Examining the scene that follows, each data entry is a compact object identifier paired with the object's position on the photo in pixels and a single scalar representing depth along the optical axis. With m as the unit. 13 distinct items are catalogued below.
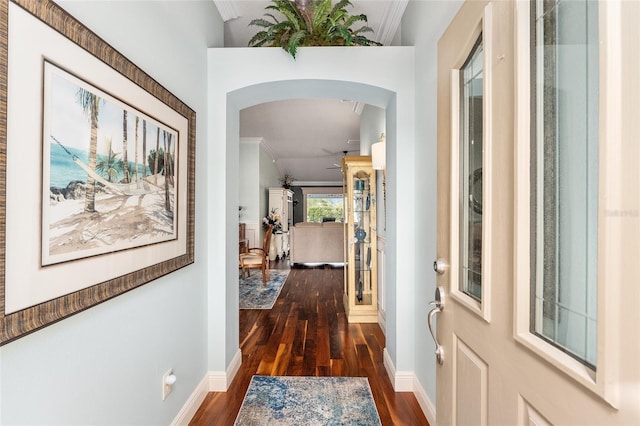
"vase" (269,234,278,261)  7.48
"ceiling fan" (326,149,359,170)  7.69
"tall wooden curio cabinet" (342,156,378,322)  3.48
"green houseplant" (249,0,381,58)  2.06
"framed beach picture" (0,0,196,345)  0.79
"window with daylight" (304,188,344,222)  11.23
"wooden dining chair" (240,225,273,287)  4.89
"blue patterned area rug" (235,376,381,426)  1.87
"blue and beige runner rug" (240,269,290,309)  4.13
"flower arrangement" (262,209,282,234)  7.56
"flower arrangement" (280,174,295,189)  9.97
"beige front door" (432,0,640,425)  0.52
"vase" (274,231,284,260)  7.92
